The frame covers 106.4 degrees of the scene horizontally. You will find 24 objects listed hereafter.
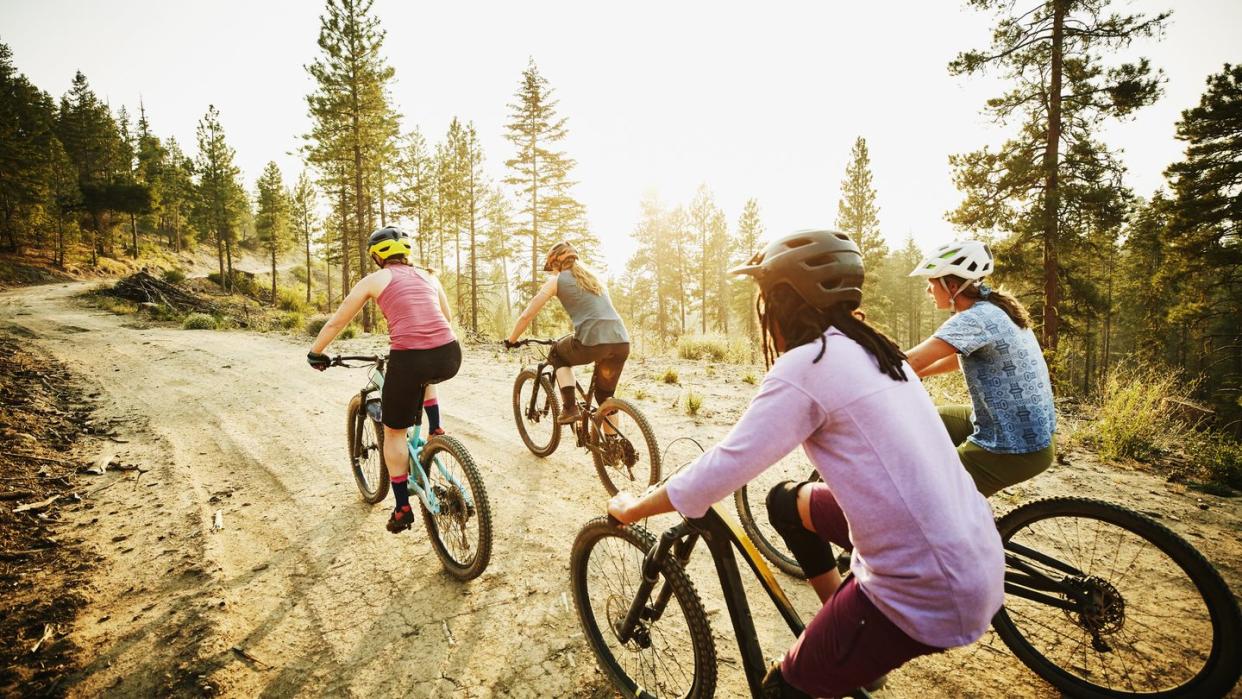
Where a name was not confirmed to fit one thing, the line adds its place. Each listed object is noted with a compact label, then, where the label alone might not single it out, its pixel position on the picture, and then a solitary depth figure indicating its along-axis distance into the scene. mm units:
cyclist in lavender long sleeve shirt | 1371
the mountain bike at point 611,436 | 4832
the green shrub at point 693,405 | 7906
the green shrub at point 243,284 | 46438
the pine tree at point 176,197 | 54938
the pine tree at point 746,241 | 41812
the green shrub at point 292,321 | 19953
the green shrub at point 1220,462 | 4980
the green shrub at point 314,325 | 17688
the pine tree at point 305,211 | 48969
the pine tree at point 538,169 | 28094
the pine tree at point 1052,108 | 12695
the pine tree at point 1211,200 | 19078
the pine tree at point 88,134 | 50219
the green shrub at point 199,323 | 17984
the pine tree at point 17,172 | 36938
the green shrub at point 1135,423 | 5824
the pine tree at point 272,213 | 46531
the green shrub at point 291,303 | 33000
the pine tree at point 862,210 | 33562
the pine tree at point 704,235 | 42250
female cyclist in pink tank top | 3764
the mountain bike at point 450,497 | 3449
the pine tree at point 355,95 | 23469
